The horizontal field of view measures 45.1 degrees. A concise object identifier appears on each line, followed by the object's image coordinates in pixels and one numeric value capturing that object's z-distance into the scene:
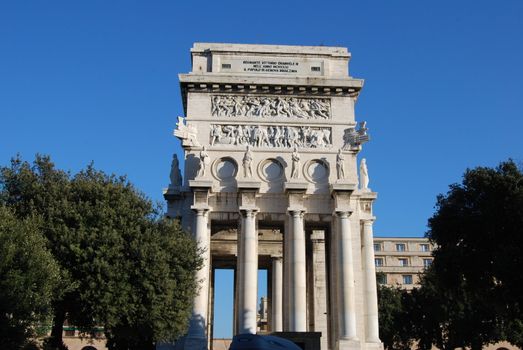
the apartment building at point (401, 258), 104.06
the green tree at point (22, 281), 29.02
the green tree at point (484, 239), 37.25
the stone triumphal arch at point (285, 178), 45.22
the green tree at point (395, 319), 68.81
